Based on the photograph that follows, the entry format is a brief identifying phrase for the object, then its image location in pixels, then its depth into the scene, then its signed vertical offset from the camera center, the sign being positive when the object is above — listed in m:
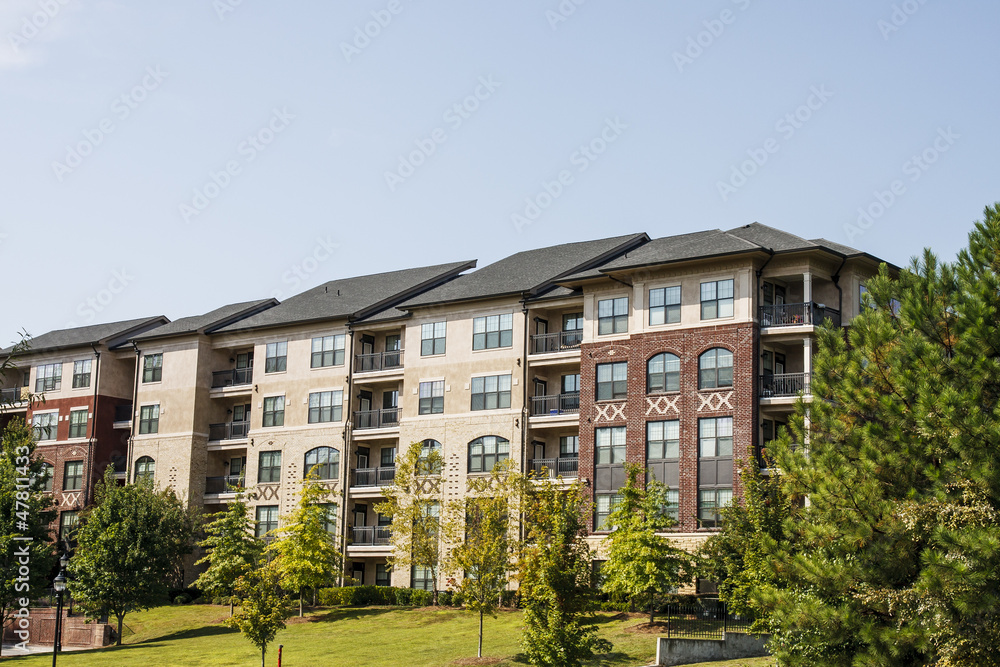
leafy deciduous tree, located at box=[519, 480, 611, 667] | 30.48 -2.73
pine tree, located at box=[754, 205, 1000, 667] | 18.56 +0.22
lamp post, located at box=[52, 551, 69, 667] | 36.69 -3.21
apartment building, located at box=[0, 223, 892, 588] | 45.03 +5.37
